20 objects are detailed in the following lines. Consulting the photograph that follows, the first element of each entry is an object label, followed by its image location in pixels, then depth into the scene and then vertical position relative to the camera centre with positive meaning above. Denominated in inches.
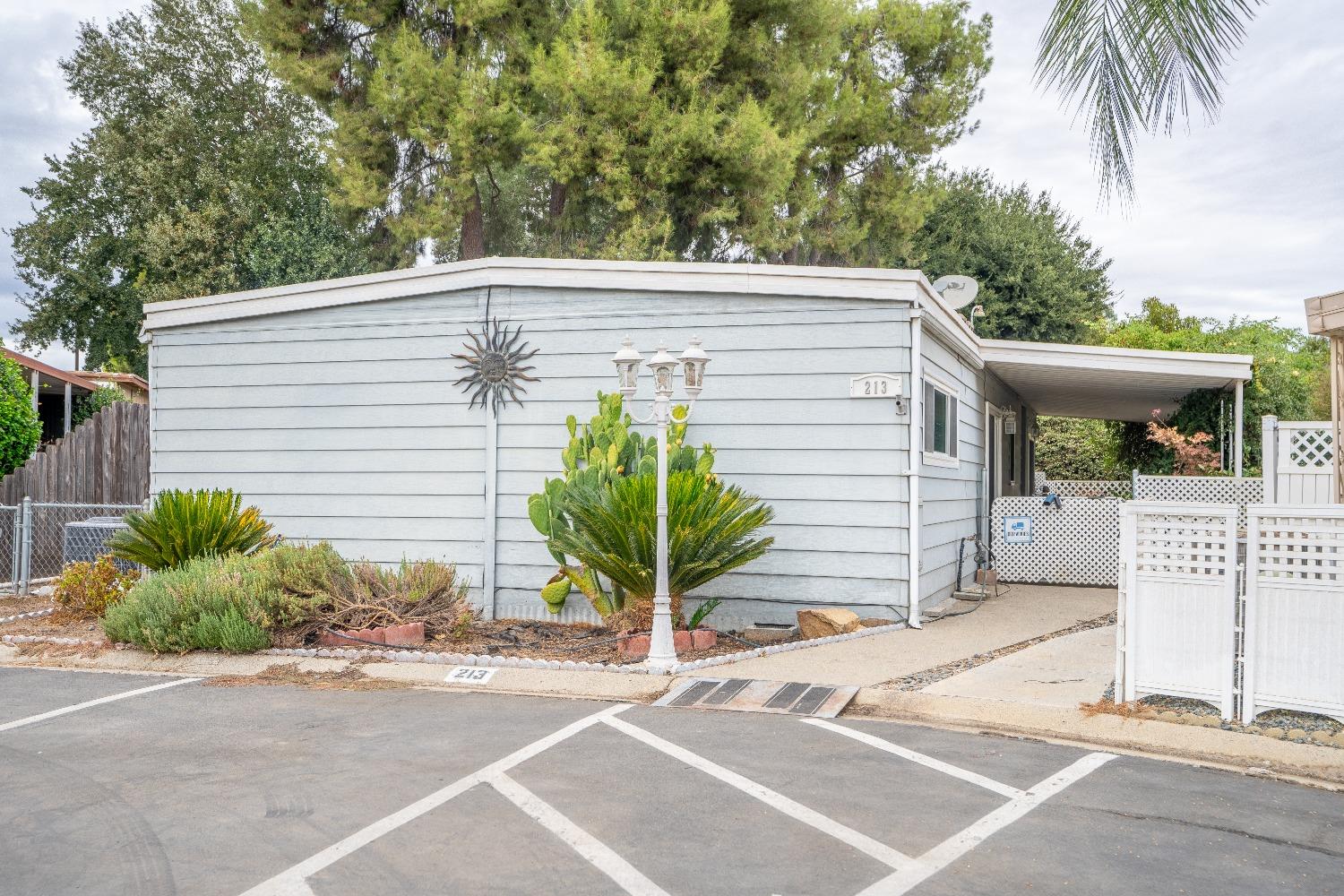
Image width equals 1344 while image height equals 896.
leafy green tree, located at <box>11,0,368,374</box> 929.5 +275.8
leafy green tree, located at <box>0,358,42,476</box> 529.7 +22.2
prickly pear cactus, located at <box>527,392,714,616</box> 331.3 +3.7
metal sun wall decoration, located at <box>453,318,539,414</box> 383.6 +38.3
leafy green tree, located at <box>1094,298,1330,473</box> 569.3 +82.6
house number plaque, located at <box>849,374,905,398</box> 339.3 +28.9
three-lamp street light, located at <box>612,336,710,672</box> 281.7 -7.7
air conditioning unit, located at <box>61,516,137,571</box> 439.2 -30.4
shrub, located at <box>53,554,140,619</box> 379.2 -44.0
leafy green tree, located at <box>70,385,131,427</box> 757.9 +47.4
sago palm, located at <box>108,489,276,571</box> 354.3 -22.1
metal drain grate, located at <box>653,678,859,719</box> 240.8 -53.6
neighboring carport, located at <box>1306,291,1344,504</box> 272.7 +39.5
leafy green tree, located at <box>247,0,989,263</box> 761.6 +274.5
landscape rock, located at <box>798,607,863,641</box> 331.9 -47.6
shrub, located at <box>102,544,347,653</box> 308.0 -40.9
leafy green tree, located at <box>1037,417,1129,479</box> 970.1 +26.0
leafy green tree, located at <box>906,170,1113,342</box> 1056.2 +214.9
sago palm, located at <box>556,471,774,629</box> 303.7 -18.2
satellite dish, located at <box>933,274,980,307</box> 496.7 +88.6
